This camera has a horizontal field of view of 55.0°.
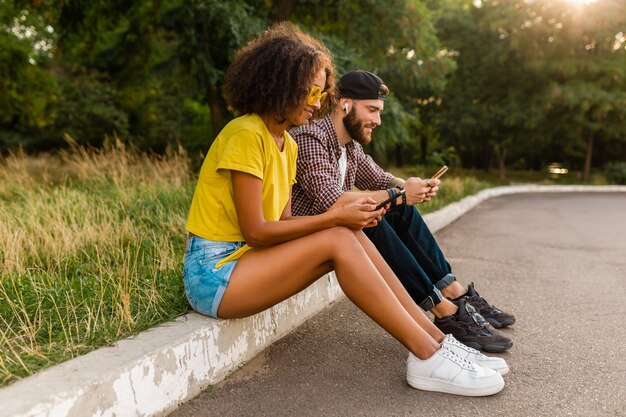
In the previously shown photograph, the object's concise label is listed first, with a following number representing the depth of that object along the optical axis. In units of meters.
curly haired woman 2.68
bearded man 3.32
